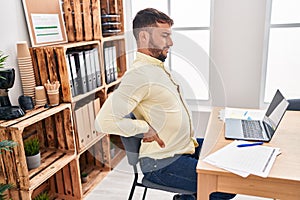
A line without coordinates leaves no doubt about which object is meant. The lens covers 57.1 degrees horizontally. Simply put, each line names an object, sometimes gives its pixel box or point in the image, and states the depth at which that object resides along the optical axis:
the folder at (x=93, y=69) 2.17
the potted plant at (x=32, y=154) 1.70
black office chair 1.38
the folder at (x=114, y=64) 2.53
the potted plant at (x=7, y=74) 1.48
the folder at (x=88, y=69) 2.10
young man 1.27
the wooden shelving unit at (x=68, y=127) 1.58
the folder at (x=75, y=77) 1.96
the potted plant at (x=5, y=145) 1.17
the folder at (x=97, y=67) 2.22
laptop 1.44
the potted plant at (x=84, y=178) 2.29
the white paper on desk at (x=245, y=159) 1.12
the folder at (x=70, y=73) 1.89
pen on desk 1.33
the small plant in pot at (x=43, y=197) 1.90
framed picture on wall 1.83
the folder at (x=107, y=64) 2.38
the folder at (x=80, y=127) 2.02
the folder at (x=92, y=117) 2.19
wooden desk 1.08
